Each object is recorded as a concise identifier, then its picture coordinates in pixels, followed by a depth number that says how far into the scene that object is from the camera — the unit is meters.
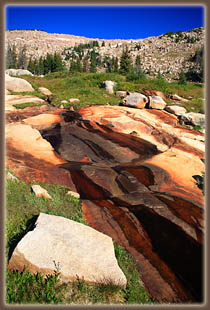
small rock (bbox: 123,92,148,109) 18.97
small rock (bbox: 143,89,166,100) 23.95
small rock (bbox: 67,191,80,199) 6.63
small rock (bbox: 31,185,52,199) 6.21
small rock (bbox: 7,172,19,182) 6.63
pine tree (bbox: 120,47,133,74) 51.75
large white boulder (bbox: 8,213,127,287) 3.78
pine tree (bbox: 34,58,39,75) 89.75
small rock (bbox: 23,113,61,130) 12.26
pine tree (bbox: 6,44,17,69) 88.12
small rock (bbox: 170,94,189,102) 24.57
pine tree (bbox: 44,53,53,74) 87.94
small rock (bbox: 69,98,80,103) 19.64
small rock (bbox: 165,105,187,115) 18.88
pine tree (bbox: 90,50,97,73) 86.10
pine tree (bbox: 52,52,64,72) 82.14
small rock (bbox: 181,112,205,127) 16.91
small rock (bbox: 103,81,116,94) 24.74
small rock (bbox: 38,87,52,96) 23.22
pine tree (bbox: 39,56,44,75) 89.81
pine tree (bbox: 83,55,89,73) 91.62
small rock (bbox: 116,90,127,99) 23.66
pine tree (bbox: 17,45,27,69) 100.07
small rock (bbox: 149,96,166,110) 19.17
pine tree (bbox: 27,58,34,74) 88.68
